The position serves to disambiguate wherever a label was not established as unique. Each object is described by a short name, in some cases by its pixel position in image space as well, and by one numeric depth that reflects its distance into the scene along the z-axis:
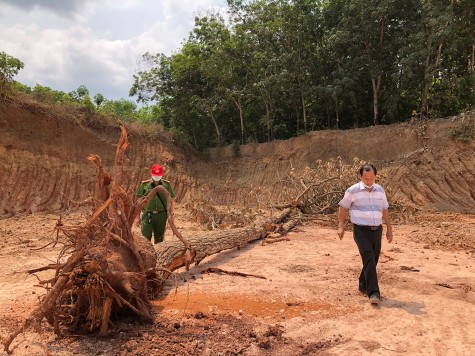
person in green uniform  6.09
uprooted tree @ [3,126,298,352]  3.17
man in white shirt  4.42
